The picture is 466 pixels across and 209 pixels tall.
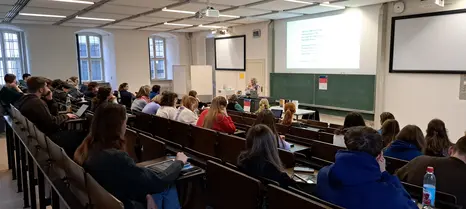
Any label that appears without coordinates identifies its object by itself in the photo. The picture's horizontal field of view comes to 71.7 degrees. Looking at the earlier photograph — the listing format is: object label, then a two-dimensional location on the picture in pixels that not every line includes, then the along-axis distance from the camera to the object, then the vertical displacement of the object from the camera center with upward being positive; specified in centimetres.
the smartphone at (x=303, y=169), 251 -76
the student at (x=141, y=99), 602 -48
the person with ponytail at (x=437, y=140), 267 -58
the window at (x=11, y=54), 1016 +70
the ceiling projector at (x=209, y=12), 562 +107
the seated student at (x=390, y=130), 327 -59
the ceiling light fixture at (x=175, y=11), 738 +149
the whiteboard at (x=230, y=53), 1051 +71
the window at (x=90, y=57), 1168 +65
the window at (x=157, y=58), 1312 +67
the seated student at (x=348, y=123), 340 -54
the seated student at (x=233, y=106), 678 -68
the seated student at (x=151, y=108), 527 -55
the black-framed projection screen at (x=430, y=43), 579 +54
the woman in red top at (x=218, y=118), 413 -58
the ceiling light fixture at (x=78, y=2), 645 +148
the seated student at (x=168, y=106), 482 -49
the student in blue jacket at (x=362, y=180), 160 -55
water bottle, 184 -71
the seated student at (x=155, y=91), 703 -36
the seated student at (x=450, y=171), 203 -64
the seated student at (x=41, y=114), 343 -41
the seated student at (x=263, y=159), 214 -59
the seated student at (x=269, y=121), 299 -46
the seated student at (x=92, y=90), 680 -32
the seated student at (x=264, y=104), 571 -55
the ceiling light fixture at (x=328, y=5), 675 +146
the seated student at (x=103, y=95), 425 -26
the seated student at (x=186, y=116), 476 -62
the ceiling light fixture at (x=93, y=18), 880 +155
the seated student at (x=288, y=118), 457 -64
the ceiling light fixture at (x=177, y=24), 995 +158
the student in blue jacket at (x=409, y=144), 276 -62
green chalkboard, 734 -43
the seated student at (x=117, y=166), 171 -49
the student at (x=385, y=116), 385 -53
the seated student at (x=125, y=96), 746 -49
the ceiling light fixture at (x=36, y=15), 802 +154
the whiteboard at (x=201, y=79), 1167 -18
